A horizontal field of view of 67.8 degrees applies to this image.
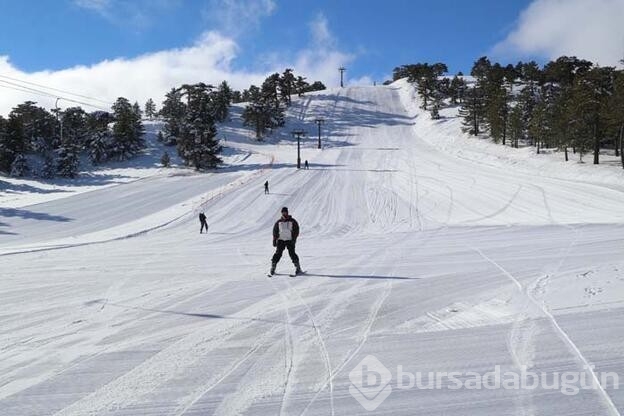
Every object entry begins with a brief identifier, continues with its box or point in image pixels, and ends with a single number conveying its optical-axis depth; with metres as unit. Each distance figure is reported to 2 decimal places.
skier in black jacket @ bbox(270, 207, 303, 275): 10.55
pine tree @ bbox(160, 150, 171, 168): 59.45
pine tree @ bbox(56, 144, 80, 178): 53.66
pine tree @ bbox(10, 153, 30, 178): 51.29
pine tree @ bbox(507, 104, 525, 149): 56.09
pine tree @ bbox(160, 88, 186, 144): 69.69
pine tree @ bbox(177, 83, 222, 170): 57.09
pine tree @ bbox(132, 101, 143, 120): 88.05
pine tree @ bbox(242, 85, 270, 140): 79.12
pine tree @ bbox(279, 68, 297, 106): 104.49
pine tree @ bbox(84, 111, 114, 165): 60.81
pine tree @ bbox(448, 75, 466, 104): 104.31
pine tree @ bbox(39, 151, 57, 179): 52.78
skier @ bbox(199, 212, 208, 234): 24.25
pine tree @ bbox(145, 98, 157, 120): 107.62
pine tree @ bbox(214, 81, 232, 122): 86.38
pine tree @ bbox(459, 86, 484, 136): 68.88
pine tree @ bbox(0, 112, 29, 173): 52.38
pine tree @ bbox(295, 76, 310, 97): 111.06
